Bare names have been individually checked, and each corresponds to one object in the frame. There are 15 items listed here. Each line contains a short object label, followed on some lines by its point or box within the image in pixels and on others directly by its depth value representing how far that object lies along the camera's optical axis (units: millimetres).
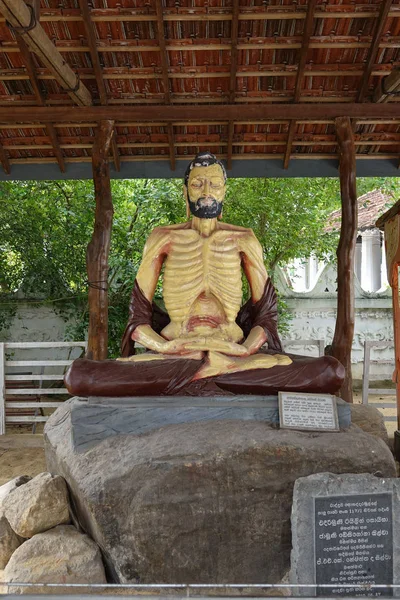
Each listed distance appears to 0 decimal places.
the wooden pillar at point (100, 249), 5590
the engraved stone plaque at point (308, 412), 3137
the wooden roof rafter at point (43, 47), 3938
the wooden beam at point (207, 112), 5543
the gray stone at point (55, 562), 2572
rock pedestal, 2650
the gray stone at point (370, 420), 4422
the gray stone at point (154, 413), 3219
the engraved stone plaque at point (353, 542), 2346
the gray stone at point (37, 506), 2918
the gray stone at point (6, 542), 2975
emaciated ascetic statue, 3418
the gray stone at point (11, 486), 3196
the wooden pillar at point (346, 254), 5535
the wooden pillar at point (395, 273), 5035
